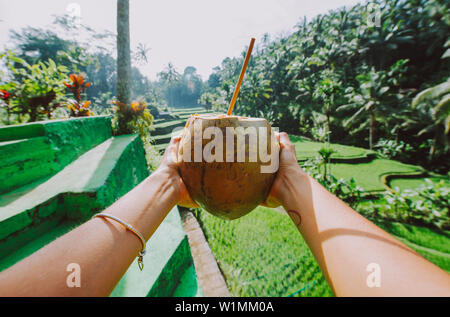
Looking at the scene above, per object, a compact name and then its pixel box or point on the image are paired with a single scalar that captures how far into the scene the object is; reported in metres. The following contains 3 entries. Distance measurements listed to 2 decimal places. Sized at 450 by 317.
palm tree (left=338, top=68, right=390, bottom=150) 13.83
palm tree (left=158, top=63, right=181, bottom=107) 42.18
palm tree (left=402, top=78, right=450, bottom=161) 9.77
